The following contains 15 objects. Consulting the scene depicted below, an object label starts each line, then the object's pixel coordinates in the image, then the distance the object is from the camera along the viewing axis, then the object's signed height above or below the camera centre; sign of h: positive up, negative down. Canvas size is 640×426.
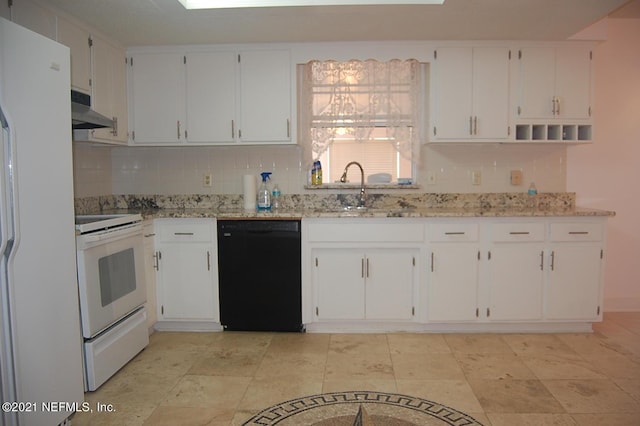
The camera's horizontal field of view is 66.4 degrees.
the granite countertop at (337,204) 3.77 -0.15
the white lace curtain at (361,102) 4.01 +0.69
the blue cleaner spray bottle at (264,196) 3.99 -0.08
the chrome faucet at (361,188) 3.98 -0.02
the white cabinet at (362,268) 3.56 -0.61
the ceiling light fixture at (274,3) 2.93 +1.10
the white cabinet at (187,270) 3.63 -0.61
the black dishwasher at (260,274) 3.57 -0.64
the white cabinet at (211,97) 3.79 +0.71
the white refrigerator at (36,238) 1.89 -0.20
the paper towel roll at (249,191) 3.96 -0.03
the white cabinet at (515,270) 3.54 -0.63
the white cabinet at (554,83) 3.72 +0.76
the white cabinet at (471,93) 3.72 +0.70
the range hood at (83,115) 2.79 +0.43
